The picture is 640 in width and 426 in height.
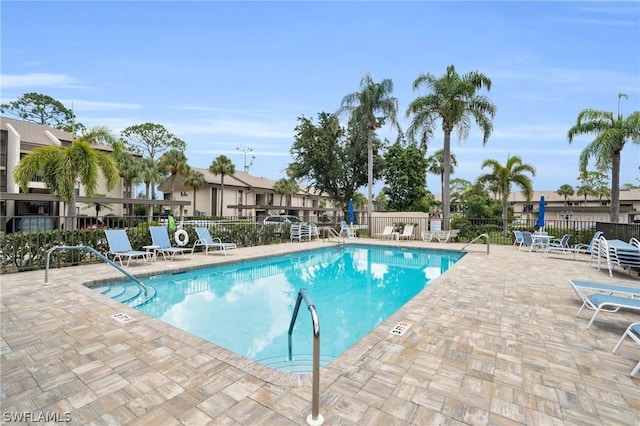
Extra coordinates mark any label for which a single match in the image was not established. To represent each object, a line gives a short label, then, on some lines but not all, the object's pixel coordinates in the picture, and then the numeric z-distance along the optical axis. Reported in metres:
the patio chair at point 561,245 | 10.80
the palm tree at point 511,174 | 21.52
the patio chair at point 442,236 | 16.69
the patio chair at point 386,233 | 18.27
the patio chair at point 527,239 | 12.87
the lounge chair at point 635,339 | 2.90
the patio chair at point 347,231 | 18.48
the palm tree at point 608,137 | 13.34
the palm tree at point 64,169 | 8.51
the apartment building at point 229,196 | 36.12
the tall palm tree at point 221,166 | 34.34
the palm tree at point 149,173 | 30.23
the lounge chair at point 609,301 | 3.92
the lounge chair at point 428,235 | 16.90
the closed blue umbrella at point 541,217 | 13.48
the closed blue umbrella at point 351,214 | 19.12
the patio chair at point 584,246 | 9.14
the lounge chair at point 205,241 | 10.90
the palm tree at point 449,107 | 16.78
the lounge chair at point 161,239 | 9.39
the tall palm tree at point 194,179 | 34.09
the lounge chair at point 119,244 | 8.24
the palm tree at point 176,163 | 34.19
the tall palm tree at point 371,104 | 20.91
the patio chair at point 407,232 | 17.59
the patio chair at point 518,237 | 13.28
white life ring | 10.61
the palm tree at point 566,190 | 47.38
